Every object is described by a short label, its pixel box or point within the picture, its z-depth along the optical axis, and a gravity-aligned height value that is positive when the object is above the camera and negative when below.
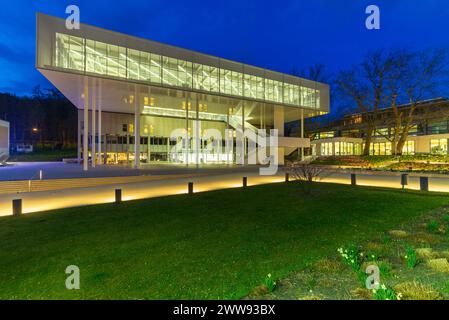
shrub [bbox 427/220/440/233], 6.71 -1.83
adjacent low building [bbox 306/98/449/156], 43.29 +5.09
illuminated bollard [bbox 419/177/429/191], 14.09 -1.34
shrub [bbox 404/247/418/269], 4.36 -1.76
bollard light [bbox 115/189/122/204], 11.37 -1.61
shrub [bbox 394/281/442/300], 3.34 -1.83
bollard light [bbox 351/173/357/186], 16.46 -1.24
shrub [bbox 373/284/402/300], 3.24 -1.76
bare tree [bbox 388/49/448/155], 31.70 +9.13
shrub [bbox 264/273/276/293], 3.66 -1.82
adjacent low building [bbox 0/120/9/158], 34.62 +3.49
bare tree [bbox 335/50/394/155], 34.34 +9.91
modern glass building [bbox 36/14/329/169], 22.02 +8.38
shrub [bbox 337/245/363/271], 4.29 -1.82
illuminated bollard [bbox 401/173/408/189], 14.96 -1.17
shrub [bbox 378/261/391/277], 4.09 -1.83
